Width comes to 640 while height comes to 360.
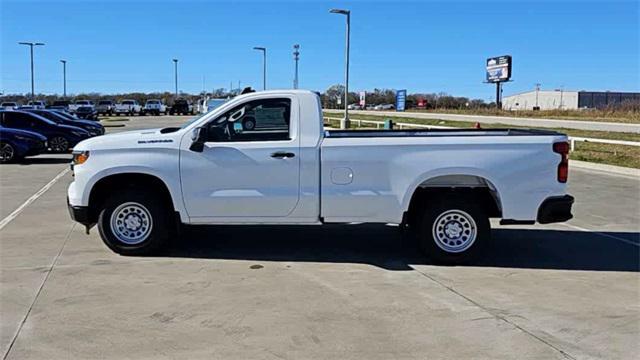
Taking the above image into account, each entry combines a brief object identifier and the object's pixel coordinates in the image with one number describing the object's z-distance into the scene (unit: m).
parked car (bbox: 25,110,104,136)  26.61
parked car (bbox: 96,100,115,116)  75.75
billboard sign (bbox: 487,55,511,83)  83.69
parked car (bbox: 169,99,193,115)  75.67
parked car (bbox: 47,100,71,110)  71.81
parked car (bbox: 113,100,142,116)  76.06
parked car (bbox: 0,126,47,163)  19.22
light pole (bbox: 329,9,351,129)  38.57
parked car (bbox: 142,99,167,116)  75.94
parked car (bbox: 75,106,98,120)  49.47
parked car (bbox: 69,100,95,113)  66.98
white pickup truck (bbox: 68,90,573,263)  7.09
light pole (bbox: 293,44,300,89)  51.78
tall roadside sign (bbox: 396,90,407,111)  84.56
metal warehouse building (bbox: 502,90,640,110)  131.00
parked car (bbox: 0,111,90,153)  22.06
